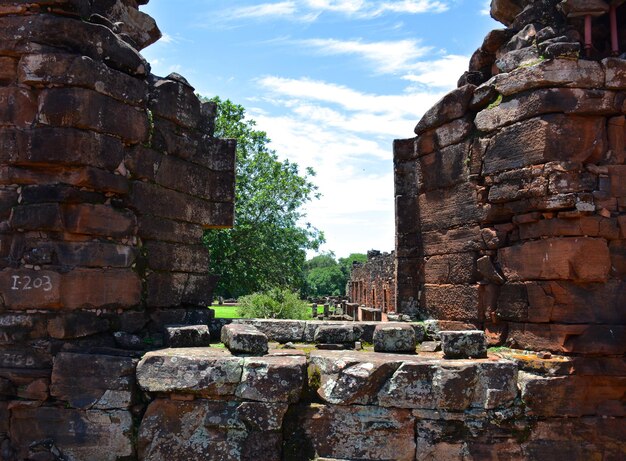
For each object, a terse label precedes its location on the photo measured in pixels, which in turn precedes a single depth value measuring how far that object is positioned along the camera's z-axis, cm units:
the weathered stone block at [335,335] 609
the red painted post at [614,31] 578
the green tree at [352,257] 10909
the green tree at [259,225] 2259
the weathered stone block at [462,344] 524
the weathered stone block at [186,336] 560
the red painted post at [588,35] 573
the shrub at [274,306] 1426
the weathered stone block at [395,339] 562
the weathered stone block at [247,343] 515
